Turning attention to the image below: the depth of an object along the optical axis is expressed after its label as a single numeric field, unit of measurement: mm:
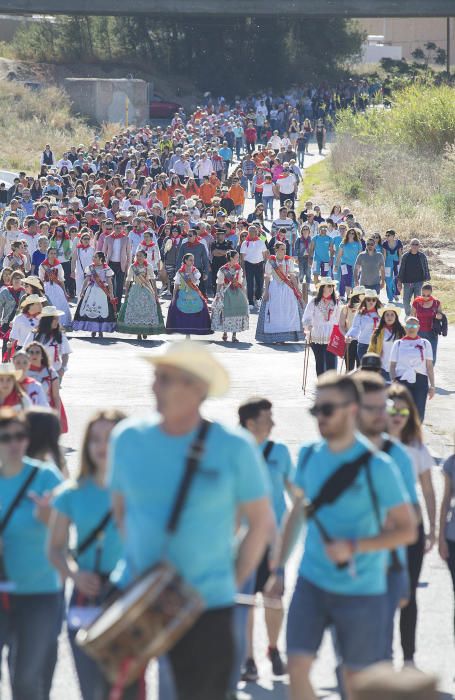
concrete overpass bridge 134375
